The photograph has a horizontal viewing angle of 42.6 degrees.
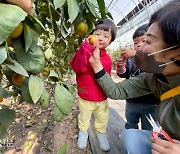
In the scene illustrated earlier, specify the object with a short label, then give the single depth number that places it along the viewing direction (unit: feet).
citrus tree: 1.04
